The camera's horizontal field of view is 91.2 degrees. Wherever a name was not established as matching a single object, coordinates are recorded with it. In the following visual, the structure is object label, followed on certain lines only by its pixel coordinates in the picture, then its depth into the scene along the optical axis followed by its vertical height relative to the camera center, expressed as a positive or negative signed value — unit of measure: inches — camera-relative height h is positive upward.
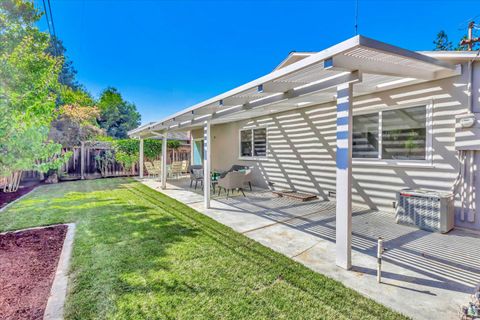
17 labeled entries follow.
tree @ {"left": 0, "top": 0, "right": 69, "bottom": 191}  152.3 +30.5
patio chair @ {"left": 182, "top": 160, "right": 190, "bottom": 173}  527.4 -22.1
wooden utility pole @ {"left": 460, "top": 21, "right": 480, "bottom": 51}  126.3 +88.7
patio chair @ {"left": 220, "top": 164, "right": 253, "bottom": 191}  342.3 -20.1
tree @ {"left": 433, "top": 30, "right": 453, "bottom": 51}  717.3 +355.2
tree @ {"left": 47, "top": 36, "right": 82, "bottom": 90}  1107.5 +418.8
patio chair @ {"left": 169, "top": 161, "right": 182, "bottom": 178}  497.0 -22.8
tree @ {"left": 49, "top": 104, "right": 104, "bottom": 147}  516.3 +57.4
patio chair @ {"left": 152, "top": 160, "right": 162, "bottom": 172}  508.2 -16.9
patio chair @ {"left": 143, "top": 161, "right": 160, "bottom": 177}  505.0 -25.5
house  123.5 +33.9
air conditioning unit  174.7 -40.3
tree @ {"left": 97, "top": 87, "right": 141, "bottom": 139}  1280.8 +239.9
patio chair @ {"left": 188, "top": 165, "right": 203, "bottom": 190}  373.7 -27.1
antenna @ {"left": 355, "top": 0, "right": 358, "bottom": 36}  145.6 +91.1
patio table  344.3 -32.6
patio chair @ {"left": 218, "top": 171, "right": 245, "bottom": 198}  298.8 -30.2
